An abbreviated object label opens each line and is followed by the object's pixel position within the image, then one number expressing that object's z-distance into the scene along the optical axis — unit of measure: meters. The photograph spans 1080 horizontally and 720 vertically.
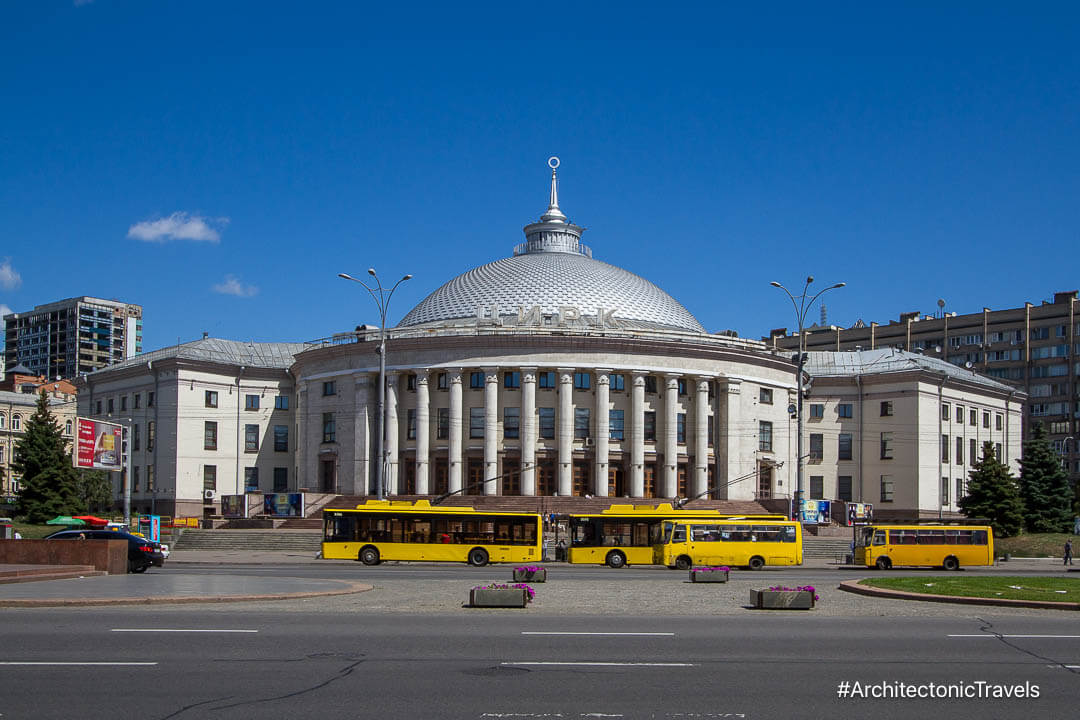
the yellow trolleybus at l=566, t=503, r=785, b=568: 46.16
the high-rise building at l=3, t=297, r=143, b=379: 196.25
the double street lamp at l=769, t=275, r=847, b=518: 53.31
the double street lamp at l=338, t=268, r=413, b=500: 54.69
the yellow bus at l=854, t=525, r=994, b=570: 45.94
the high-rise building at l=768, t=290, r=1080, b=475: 109.75
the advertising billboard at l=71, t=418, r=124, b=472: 49.03
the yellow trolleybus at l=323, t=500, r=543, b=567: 45.00
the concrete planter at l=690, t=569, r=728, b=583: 31.58
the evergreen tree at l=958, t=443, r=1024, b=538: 66.31
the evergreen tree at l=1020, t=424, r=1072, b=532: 71.19
